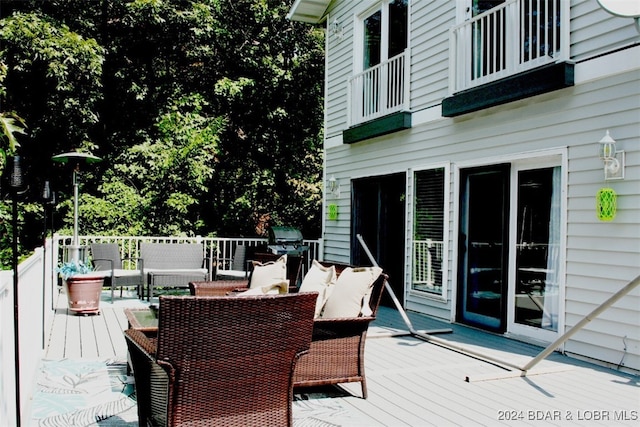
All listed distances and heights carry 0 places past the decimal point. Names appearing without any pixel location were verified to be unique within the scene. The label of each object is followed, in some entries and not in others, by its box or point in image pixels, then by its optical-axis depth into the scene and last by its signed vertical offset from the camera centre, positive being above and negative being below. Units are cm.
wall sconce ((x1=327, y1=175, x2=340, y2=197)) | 934 +54
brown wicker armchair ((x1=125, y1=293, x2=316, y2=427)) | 234 -63
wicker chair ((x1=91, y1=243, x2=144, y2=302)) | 757 -78
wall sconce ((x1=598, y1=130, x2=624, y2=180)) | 444 +53
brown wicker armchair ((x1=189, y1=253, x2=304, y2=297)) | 473 -63
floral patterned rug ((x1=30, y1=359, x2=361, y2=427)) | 316 -117
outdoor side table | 342 -73
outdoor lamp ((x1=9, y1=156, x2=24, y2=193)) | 260 +17
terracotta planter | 636 -91
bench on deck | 782 -72
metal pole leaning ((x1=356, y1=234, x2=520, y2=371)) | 441 -116
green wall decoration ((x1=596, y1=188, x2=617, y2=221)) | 449 +15
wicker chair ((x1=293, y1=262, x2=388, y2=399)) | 345 -87
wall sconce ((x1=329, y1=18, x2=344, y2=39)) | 945 +327
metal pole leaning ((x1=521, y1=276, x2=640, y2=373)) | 350 -66
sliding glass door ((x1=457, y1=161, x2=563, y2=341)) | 523 -29
